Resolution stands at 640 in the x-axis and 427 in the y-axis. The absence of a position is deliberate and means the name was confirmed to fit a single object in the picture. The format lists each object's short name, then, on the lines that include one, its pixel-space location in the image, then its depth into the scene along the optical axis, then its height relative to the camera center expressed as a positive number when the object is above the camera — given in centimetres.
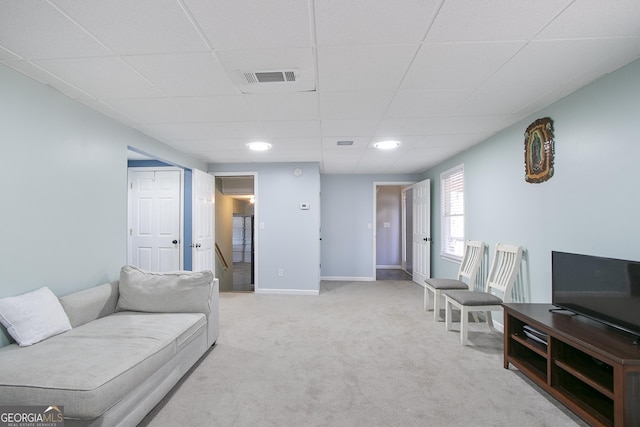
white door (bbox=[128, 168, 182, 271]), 450 -3
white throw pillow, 181 -66
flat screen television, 171 -49
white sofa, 142 -83
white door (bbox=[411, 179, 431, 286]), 552 -29
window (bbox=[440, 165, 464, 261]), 454 +6
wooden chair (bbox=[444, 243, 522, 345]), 293 -84
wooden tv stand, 150 -97
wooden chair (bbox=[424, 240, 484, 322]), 365 -81
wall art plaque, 258 +62
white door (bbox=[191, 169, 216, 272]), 446 -6
